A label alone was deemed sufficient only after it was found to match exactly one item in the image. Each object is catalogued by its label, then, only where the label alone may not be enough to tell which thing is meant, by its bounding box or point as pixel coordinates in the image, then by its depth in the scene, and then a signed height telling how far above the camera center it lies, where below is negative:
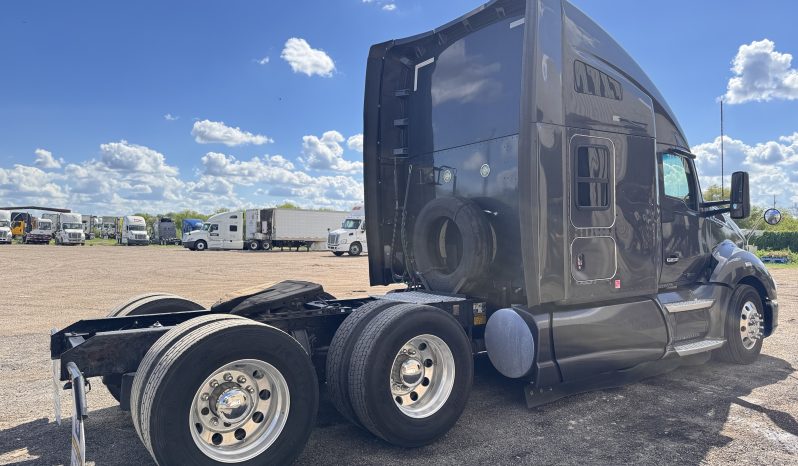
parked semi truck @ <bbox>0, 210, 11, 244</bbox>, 47.84 +1.46
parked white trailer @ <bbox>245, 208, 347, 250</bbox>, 38.84 +0.84
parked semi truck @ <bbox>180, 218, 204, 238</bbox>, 47.76 +1.34
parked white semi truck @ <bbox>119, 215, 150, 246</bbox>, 47.78 +0.77
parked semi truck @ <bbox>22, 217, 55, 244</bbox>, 48.41 +0.89
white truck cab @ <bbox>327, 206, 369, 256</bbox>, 31.25 +0.05
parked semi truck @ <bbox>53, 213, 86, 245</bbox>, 45.53 +0.98
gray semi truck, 3.28 -0.41
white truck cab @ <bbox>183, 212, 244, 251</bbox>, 40.00 +0.41
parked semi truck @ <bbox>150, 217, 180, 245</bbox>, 52.59 +0.81
